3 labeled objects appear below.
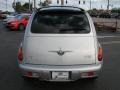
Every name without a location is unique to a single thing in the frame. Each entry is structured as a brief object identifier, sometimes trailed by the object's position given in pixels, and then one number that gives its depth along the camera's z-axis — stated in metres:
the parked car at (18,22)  11.57
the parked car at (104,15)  35.66
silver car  2.61
